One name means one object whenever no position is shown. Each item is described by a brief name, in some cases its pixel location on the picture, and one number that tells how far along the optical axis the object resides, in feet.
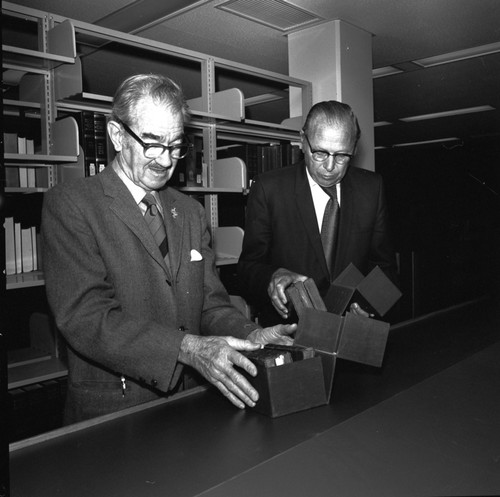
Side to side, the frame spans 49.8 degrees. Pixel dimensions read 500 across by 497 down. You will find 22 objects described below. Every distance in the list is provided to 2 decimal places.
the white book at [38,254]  9.57
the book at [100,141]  9.23
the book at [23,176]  10.34
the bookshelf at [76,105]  8.32
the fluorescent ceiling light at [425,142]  30.96
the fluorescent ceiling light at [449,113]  23.16
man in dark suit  6.73
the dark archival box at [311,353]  3.46
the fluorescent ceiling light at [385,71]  17.21
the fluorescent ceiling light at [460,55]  15.01
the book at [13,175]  10.28
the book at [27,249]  9.42
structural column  13.23
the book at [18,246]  9.29
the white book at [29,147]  10.59
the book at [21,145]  10.35
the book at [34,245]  9.57
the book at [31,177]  10.50
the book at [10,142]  10.10
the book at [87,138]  9.04
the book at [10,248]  9.15
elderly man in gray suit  3.95
